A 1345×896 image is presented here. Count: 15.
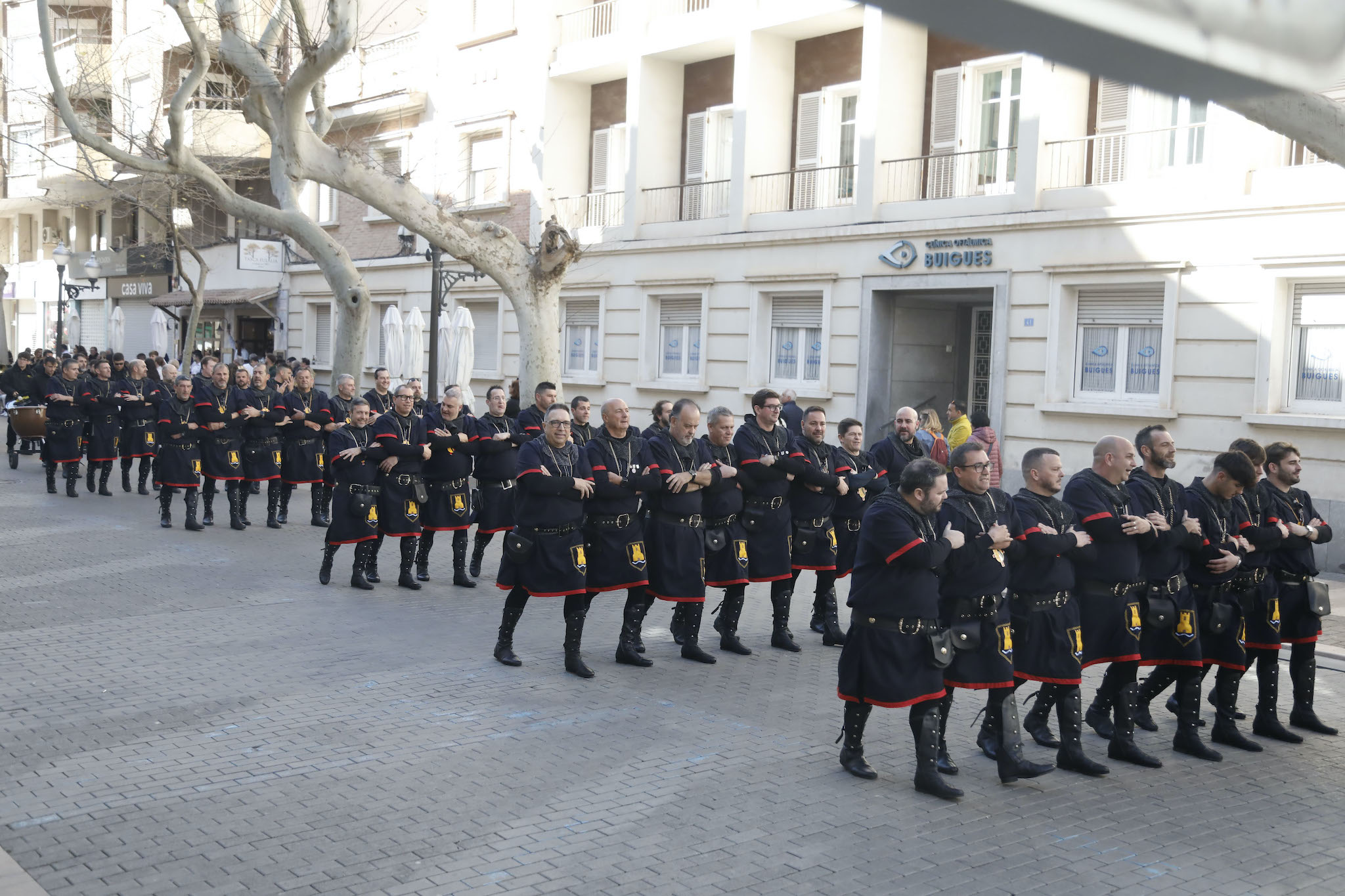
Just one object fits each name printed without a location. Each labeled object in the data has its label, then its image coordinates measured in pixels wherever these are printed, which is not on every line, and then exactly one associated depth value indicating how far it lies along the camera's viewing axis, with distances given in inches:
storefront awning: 1338.6
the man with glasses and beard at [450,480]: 481.4
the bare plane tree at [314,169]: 657.0
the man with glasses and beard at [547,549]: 342.6
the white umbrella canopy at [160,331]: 1288.1
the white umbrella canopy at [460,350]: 847.1
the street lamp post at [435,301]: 824.3
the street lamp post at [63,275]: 1409.9
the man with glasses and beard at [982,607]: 256.1
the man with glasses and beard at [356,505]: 463.2
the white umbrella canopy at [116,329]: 1417.3
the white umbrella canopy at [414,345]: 890.7
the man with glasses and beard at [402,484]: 469.1
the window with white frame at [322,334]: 1295.5
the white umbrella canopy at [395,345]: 900.6
